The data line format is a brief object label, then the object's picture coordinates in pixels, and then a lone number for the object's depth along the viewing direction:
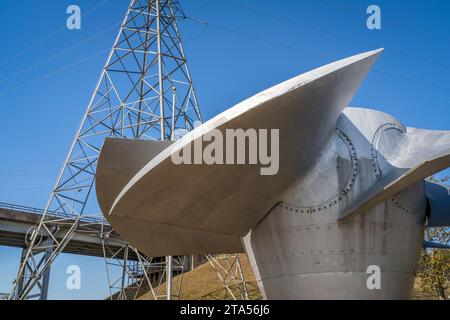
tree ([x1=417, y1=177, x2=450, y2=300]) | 25.70
